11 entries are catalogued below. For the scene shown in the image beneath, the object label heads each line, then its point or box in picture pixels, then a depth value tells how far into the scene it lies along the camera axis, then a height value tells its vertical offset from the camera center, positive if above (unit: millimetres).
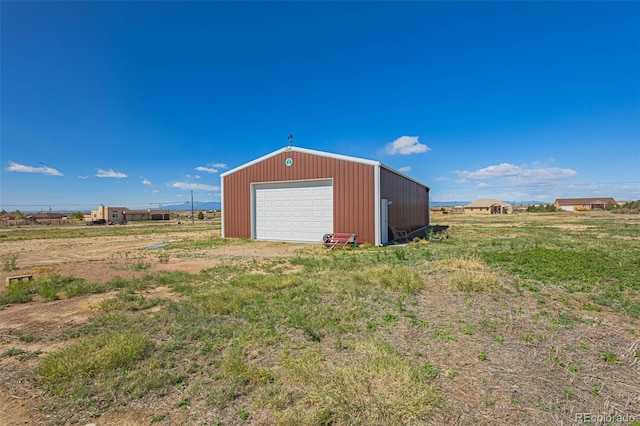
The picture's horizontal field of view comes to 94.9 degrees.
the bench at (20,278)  6744 -1562
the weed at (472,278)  6011 -1544
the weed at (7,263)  8617 -1700
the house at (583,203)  77062 +1105
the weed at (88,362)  2865 -1650
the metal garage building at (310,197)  13680 +622
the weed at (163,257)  9981 -1710
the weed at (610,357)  3243 -1700
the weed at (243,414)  2406 -1704
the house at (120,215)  47625 -642
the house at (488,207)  68875 +186
